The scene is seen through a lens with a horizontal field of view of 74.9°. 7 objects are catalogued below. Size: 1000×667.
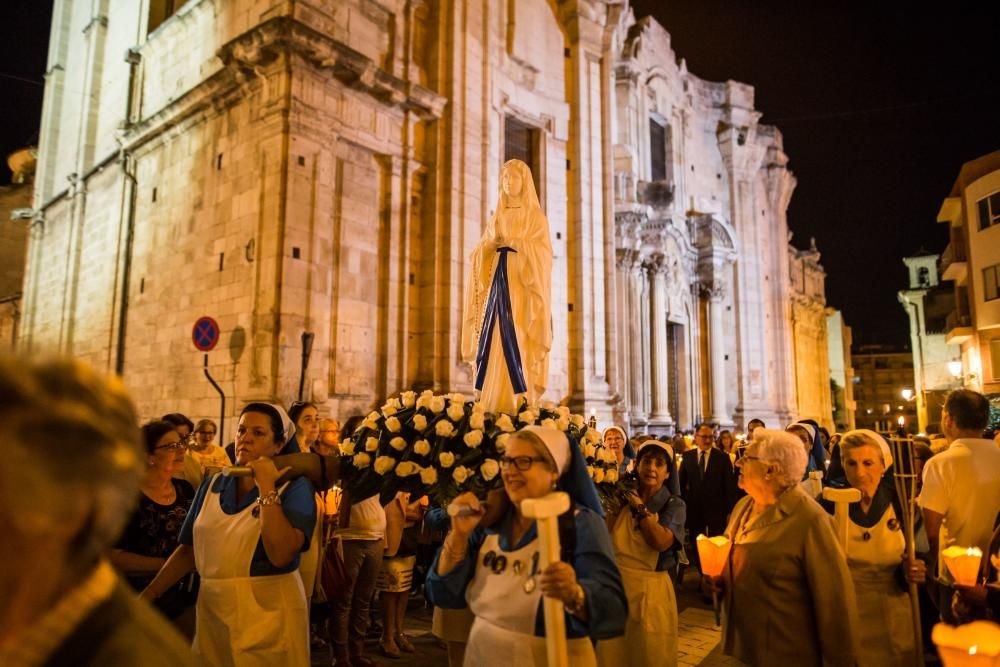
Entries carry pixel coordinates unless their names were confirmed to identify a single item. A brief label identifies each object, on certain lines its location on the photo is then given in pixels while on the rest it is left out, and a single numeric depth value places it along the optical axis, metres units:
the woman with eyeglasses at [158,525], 3.88
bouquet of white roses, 4.29
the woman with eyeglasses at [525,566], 2.55
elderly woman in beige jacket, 3.21
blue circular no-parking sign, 10.39
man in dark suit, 9.12
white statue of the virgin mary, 6.23
